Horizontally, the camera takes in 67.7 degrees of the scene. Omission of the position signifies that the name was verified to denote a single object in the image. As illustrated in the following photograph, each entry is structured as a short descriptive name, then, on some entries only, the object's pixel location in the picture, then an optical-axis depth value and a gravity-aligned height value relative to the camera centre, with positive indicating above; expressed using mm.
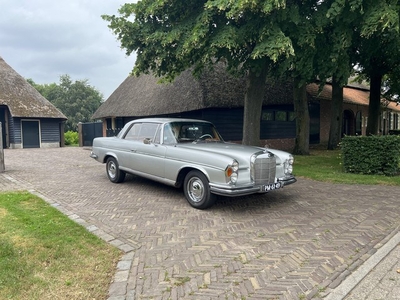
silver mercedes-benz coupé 5312 -672
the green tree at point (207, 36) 8016 +2803
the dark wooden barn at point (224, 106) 16391 +1416
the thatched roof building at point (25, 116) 23047 +560
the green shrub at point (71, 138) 30656 -1440
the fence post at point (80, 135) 25656 -909
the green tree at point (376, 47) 7578 +3243
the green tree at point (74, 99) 47312 +4207
